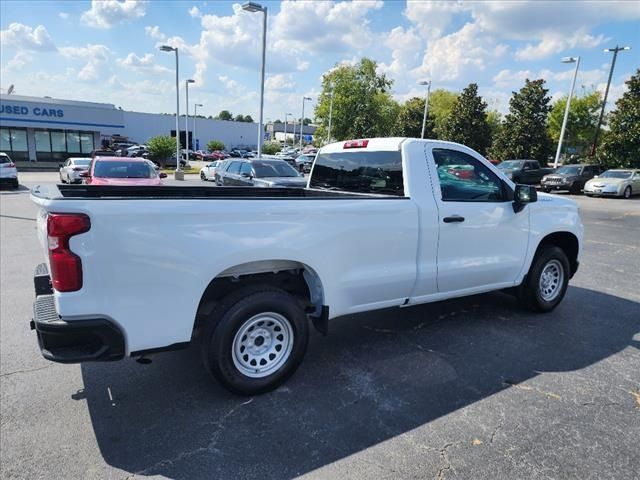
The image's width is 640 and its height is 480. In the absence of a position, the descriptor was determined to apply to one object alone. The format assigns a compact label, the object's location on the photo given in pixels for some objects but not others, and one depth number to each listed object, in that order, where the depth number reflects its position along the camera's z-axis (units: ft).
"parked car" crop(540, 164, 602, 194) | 77.97
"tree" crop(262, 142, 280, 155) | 197.14
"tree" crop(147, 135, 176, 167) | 118.73
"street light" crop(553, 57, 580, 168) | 92.12
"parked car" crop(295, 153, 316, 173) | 122.35
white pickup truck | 8.58
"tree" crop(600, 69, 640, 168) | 94.58
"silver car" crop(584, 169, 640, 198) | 71.67
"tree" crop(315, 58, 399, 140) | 204.23
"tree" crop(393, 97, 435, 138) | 172.14
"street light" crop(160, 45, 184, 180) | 89.30
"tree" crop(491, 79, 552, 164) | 120.37
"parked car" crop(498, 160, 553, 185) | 84.38
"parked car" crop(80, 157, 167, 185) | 41.11
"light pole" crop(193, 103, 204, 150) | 243.81
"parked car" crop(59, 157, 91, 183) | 72.54
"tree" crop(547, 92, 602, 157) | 171.01
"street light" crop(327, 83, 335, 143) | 189.68
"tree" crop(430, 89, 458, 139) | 235.46
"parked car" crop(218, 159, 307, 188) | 48.55
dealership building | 115.65
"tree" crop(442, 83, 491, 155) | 138.92
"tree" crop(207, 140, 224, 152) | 208.33
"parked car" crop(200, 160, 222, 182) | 95.35
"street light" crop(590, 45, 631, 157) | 100.64
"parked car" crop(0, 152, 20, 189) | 59.72
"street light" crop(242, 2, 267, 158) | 59.57
